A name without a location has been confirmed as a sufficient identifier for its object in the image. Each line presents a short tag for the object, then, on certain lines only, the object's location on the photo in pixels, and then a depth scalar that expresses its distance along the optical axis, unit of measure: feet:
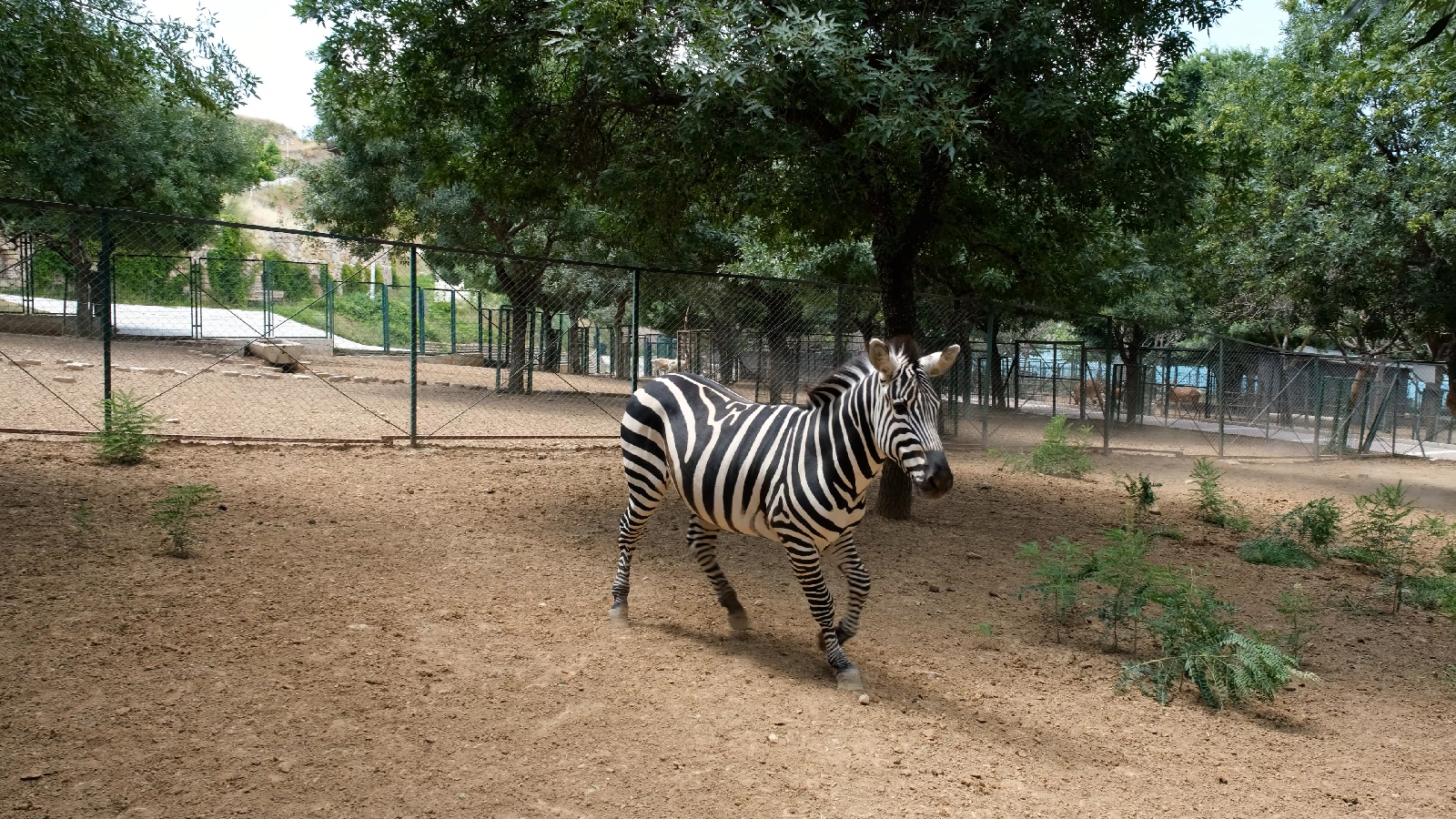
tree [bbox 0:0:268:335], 21.13
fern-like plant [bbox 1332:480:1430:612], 25.55
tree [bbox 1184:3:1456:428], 50.62
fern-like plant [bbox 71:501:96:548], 18.56
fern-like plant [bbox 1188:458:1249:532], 32.42
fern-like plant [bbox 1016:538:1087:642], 18.42
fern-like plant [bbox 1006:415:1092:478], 40.81
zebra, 14.55
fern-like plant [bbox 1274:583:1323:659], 17.58
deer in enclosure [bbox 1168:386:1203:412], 67.81
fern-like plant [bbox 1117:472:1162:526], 32.01
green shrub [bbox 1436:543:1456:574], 27.14
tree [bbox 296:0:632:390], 27.76
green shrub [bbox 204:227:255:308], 96.99
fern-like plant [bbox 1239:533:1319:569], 27.04
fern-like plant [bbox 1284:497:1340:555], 29.04
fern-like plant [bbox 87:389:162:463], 25.58
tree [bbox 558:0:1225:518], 20.97
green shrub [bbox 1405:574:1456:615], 22.57
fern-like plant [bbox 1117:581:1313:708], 15.02
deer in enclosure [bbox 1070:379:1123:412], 64.13
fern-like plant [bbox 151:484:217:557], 18.28
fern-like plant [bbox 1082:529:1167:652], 17.61
